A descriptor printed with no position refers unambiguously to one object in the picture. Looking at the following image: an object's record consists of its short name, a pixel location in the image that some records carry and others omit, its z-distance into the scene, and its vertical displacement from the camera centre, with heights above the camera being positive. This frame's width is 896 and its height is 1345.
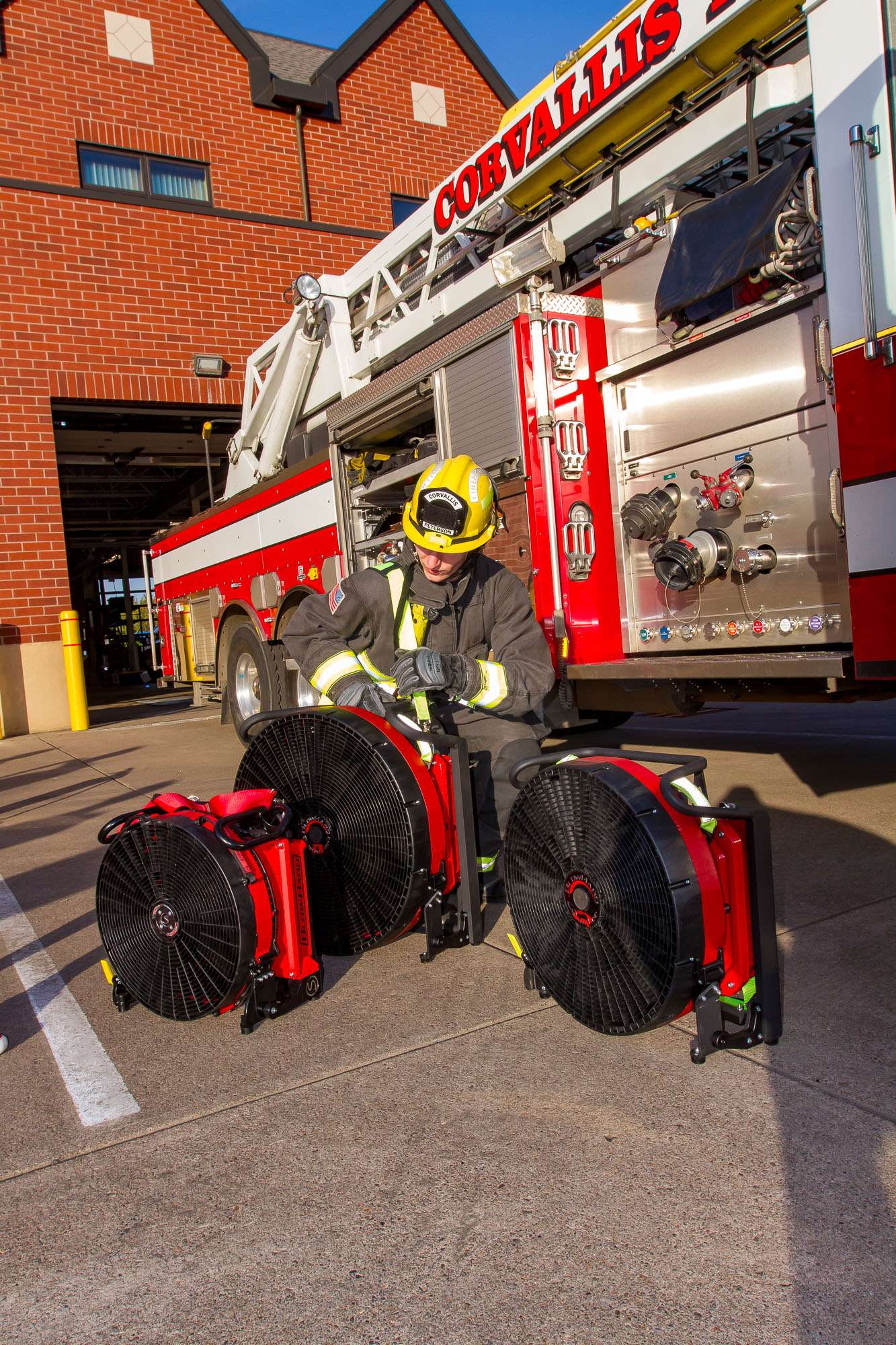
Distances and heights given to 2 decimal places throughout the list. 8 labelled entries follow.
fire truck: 3.47 +1.23
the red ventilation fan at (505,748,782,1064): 2.12 -0.62
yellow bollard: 11.79 -0.02
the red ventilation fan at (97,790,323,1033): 2.52 -0.65
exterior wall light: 12.47 +3.64
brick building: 12.02 +6.08
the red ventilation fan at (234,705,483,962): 2.84 -0.53
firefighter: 3.25 +0.03
